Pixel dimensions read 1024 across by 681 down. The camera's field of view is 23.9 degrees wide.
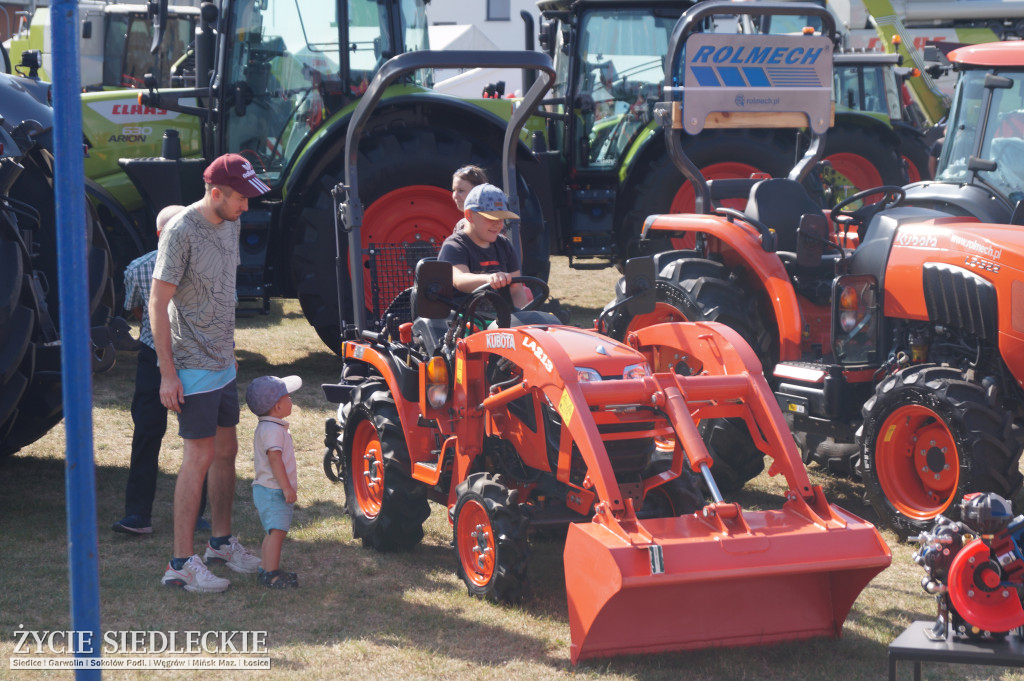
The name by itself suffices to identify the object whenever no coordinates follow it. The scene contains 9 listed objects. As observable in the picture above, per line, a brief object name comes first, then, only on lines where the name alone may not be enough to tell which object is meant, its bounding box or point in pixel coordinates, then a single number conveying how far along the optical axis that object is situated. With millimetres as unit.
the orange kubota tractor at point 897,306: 9805
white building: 59000
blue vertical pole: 4738
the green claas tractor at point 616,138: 20297
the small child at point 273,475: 9094
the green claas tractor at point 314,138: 16094
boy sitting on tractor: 9703
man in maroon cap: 8805
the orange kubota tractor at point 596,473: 7371
